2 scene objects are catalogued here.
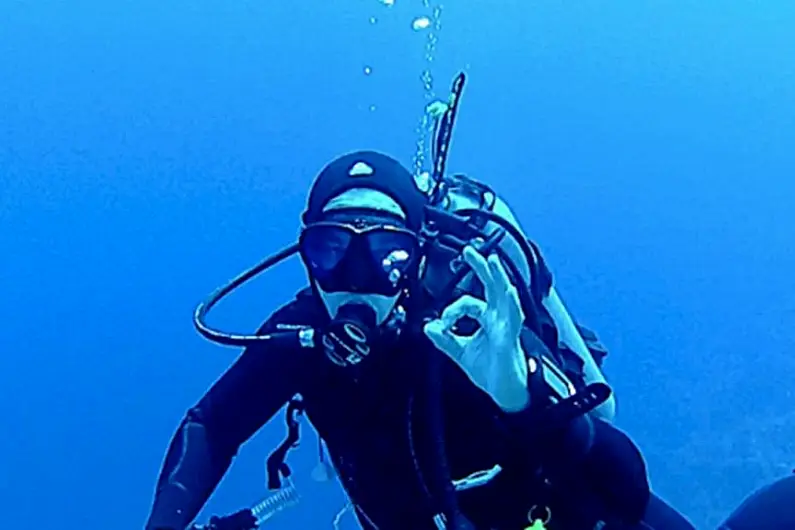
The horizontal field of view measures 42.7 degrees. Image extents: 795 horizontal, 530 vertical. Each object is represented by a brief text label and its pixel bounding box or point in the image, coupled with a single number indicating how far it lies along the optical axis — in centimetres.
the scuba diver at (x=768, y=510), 207
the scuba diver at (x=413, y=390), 240
